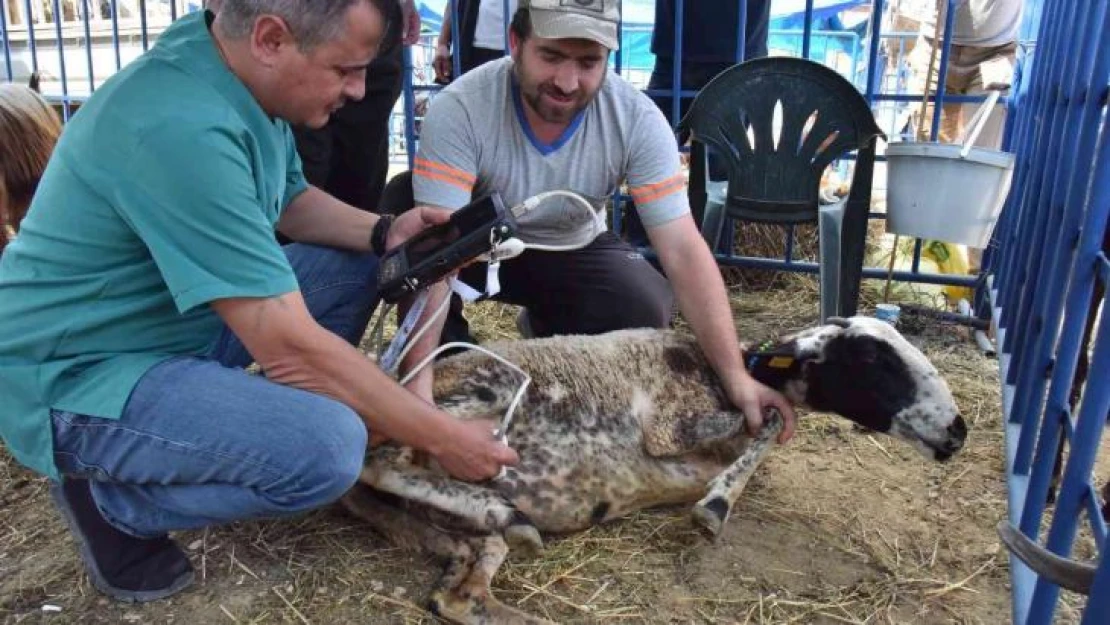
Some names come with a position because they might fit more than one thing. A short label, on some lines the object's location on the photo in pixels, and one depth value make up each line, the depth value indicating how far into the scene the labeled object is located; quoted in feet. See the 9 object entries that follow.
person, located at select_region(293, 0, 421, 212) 13.26
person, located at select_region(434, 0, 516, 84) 17.29
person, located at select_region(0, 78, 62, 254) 10.66
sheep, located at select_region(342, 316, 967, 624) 8.36
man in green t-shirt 6.50
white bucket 13.28
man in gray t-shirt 9.61
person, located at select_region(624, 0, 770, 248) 16.97
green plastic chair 13.92
